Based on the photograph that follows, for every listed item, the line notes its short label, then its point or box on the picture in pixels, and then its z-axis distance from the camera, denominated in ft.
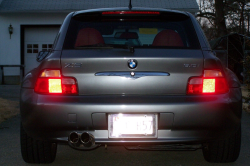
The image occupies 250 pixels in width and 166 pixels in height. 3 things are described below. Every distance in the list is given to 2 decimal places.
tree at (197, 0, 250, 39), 81.76
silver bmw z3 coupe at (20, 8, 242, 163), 10.72
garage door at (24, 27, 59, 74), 61.46
